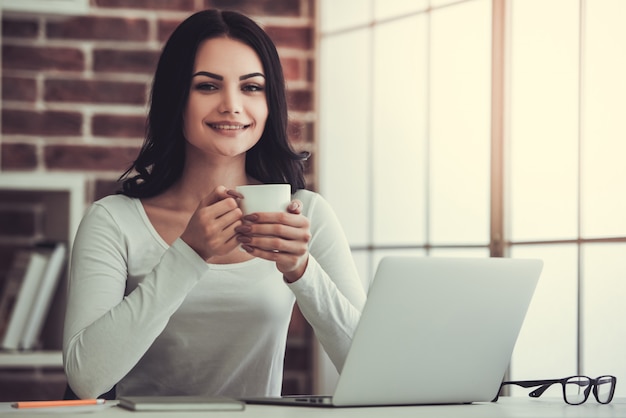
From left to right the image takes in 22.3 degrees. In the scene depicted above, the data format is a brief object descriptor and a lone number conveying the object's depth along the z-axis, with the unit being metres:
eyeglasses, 2.03
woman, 2.23
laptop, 1.88
